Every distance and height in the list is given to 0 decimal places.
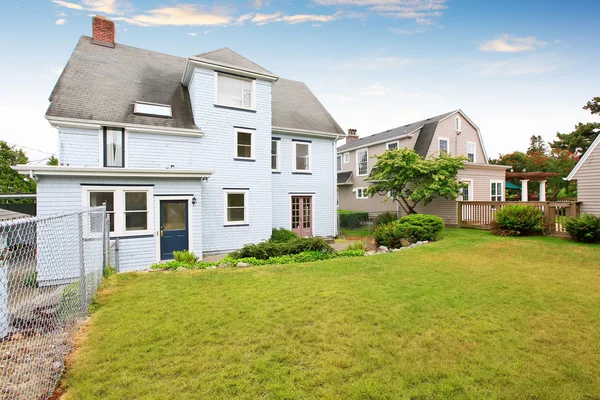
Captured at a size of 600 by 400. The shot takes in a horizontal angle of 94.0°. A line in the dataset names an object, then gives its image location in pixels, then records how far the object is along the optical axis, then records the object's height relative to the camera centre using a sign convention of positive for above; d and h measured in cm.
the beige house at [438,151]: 1805 +325
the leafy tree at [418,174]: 1530 +142
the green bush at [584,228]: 1000 -109
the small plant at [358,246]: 1051 -180
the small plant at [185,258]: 883 -185
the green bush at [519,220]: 1165 -93
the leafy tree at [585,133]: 2495 +594
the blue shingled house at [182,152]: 948 +209
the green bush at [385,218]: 1831 -126
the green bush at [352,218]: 2092 -149
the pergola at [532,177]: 2044 +165
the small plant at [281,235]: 1307 -172
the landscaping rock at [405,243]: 1178 -187
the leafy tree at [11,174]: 2447 +241
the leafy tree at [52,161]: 2857 +409
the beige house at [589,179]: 1141 +81
